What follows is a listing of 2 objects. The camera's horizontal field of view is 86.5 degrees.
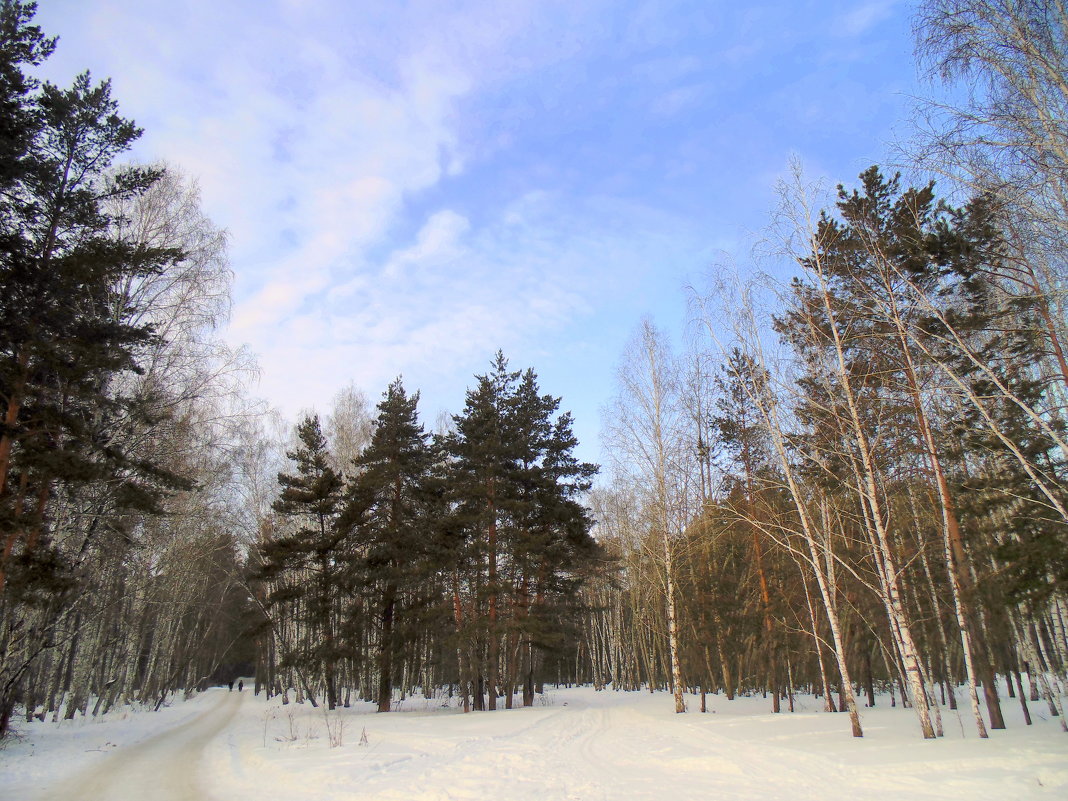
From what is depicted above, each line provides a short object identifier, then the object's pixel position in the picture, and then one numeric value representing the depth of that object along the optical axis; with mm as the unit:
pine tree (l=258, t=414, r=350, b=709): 21969
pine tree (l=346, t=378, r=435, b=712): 21484
